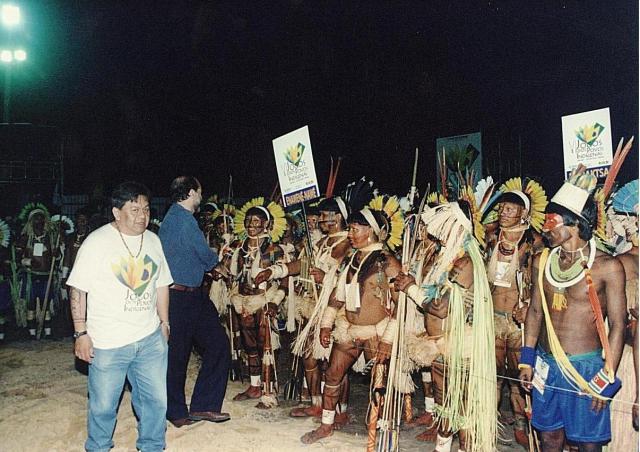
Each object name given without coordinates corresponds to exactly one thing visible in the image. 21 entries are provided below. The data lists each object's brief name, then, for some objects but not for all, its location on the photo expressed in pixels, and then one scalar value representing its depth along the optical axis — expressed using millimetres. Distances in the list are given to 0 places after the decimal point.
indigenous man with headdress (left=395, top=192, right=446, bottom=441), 4195
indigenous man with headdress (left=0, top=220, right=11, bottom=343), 8445
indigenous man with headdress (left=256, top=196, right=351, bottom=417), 5230
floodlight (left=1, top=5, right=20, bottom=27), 11395
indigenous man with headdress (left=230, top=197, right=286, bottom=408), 6078
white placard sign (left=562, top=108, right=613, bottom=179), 5285
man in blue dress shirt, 5027
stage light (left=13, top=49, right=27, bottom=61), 12242
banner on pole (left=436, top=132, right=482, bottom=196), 12031
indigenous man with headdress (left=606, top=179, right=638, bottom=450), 3961
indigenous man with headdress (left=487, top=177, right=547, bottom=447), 4996
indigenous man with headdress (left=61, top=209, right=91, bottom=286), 9209
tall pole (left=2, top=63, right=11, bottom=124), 13040
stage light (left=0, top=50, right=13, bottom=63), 12211
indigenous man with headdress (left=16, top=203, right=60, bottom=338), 8977
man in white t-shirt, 3908
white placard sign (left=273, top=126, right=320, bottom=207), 5562
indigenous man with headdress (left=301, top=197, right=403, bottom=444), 4805
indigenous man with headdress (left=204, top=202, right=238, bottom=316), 6841
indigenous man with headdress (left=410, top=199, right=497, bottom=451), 4082
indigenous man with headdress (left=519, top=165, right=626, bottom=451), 3514
